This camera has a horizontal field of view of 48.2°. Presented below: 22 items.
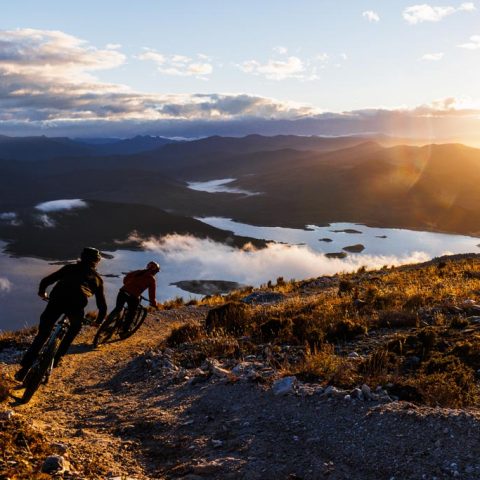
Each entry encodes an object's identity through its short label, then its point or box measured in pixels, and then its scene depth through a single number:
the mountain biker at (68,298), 8.61
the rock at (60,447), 5.93
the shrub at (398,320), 11.67
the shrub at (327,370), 7.84
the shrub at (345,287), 19.57
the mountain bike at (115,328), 14.01
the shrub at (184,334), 12.74
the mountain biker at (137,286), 13.59
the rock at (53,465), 5.31
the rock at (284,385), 7.70
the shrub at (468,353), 8.47
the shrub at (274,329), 11.32
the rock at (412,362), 8.69
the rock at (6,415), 6.27
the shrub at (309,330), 10.70
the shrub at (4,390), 8.18
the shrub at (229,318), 13.34
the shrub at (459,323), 10.66
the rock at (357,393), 7.10
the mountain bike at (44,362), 8.46
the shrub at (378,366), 7.77
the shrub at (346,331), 10.92
